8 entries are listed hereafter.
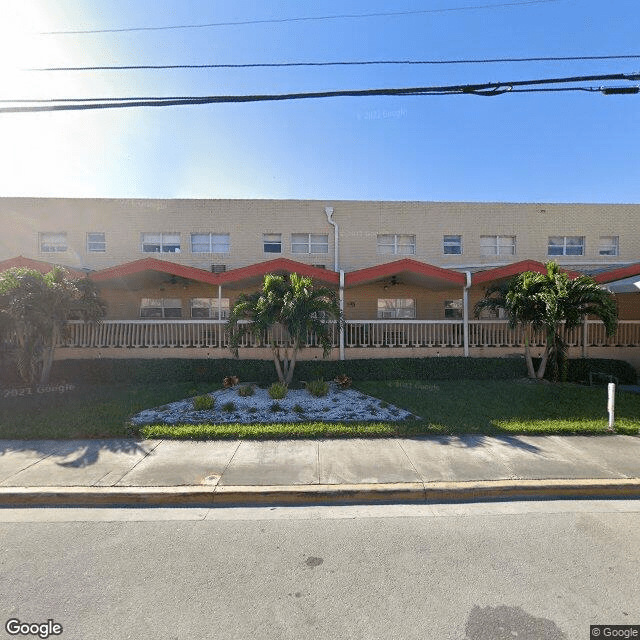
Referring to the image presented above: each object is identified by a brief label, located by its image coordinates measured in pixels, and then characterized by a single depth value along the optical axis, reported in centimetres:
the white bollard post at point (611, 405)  564
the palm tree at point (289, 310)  774
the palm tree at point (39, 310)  779
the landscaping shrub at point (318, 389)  780
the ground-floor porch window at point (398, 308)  1352
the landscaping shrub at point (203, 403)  688
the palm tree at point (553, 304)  833
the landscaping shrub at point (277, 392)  754
